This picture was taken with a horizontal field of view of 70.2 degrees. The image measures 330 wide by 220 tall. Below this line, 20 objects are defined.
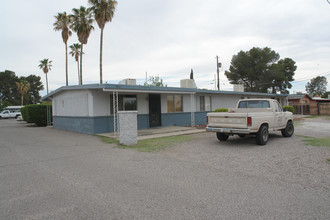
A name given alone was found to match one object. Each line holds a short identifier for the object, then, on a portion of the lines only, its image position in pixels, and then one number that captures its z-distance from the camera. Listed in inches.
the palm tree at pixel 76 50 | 1516.5
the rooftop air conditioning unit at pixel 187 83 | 719.1
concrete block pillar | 377.4
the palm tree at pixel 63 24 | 1169.4
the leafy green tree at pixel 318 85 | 3956.7
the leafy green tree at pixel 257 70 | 1542.8
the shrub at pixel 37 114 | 904.3
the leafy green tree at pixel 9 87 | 2556.6
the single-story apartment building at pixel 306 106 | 1180.2
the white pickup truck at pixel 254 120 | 343.6
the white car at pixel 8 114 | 1768.6
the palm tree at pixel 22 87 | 2391.7
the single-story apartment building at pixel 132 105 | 542.3
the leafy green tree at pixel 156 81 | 1784.2
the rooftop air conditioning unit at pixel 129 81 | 603.8
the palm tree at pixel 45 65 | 1953.5
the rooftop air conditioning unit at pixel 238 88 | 942.4
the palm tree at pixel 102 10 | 868.6
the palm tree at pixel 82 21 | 984.9
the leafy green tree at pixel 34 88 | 2794.8
